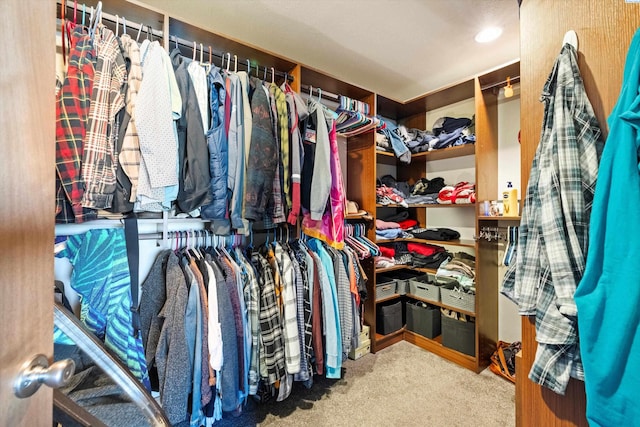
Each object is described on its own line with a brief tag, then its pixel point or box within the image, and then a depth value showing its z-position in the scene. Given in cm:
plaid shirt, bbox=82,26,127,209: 105
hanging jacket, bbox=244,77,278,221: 134
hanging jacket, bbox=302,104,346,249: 169
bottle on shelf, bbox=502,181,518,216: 199
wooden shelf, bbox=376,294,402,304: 232
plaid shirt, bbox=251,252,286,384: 141
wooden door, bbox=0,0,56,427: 35
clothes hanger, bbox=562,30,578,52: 77
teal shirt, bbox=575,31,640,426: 58
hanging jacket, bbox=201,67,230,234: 130
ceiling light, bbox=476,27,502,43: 170
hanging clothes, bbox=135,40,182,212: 112
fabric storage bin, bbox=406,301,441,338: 230
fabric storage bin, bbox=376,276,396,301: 232
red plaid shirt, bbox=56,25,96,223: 101
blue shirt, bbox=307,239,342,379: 162
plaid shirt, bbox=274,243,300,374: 146
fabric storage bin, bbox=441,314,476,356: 204
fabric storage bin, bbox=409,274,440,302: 229
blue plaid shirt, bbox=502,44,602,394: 70
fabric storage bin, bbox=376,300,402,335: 234
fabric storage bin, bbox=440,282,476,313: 205
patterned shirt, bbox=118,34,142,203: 112
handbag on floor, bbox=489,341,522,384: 189
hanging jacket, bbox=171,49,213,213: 123
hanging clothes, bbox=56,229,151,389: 115
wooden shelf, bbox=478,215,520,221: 194
